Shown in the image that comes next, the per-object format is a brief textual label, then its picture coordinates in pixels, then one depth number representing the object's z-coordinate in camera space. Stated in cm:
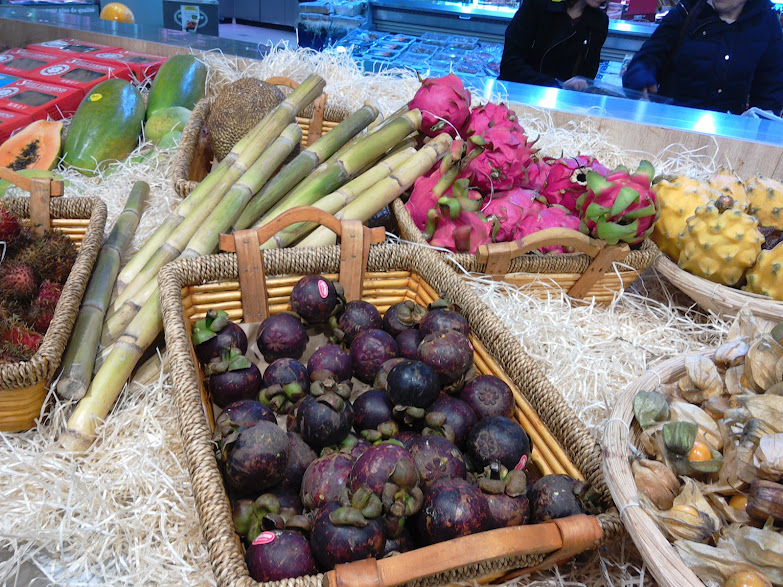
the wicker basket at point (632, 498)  70
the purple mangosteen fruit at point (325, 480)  84
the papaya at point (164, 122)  239
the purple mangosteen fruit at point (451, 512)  77
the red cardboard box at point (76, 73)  260
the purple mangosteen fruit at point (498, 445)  94
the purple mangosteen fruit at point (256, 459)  86
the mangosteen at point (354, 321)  125
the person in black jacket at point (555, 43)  327
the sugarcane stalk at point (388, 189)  156
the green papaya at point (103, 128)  226
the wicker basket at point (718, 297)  143
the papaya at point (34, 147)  215
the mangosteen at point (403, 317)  126
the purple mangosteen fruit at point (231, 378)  107
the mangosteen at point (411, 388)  97
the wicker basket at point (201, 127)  181
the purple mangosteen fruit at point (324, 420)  94
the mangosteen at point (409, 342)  117
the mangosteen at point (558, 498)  84
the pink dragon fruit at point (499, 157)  169
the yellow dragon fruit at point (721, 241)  152
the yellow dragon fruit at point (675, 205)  164
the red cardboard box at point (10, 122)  226
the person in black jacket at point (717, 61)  294
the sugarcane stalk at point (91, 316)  120
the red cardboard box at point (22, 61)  268
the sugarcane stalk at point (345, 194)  153
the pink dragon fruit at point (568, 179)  171
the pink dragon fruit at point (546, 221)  162
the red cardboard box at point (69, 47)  292
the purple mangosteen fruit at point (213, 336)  115
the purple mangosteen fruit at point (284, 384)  106
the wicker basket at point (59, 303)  106
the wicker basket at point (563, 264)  147
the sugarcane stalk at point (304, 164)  162
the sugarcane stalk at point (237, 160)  152
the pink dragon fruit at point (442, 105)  184
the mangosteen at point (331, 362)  111
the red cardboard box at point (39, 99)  241
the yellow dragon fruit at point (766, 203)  171
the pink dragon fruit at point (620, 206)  149
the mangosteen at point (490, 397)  104
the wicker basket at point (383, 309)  69
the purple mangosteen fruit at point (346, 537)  73
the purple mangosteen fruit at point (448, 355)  106
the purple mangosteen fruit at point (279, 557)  75
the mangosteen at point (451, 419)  96
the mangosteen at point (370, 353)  114
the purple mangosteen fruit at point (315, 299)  124
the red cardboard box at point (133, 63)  275
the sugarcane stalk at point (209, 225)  138
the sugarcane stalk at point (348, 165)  163
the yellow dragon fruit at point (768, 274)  148
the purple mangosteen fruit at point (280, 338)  118
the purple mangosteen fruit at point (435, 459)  87
